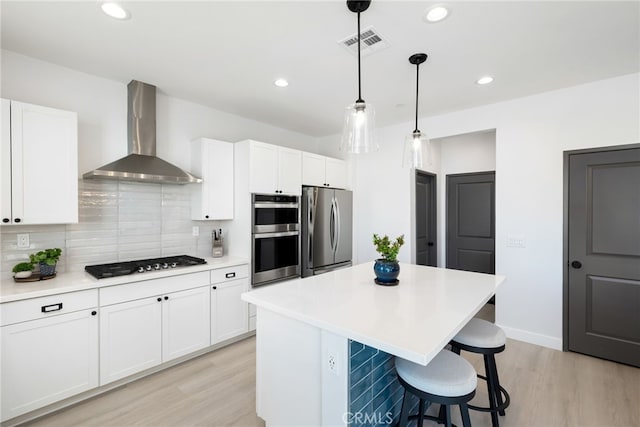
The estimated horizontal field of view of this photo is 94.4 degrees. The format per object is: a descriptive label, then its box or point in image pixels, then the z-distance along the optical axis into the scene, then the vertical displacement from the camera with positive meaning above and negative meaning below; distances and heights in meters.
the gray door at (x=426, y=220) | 4.43 -0.10
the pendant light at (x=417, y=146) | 2.38 +0.54
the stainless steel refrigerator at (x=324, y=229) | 3.93 -0.22
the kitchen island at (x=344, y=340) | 1.33 -0.62
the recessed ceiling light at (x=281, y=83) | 2.84 +1.27
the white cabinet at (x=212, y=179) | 3.27 +0.39
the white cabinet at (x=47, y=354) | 1.93 -0.98
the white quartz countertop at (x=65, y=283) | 1.96 -0.52
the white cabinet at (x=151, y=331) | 2.35 -1.03
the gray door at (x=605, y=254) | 2.76 -0.40
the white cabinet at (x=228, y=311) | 3.04 -1.04
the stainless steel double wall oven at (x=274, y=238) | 3.38 -0.29
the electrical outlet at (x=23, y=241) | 2.35 -0.22
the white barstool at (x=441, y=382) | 1.39 -0.81
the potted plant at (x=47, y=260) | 2.27 -0.35
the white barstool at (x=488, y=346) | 1.83 -0.82
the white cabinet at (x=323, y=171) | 4.05 +0.62
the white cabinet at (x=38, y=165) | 2.08 +0.36
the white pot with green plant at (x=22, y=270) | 2.20 -0.42
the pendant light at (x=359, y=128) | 1.83 +0.54
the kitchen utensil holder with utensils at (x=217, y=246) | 3.44 -0.38
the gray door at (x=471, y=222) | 4.55 -0.13
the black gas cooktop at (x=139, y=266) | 2.40 -0.47
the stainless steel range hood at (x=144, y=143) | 2.74 +0.70
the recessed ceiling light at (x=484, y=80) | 2.78 +1.27
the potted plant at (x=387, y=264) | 2.10 -0.36
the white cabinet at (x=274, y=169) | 3.37 +0.54
